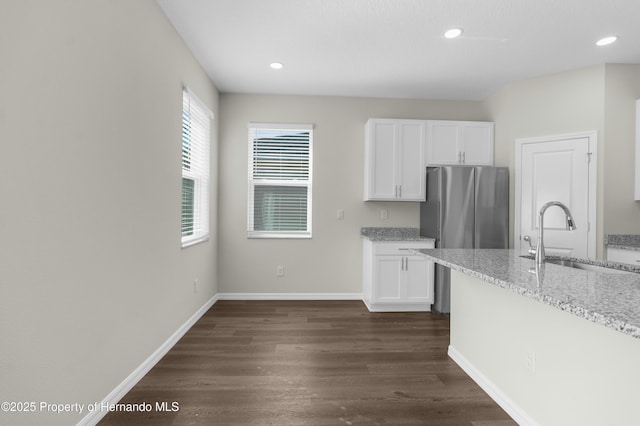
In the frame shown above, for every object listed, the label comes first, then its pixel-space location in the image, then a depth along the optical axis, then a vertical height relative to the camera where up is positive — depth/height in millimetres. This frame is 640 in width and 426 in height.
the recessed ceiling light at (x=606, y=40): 2914 +1571
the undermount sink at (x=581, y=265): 1942 -330
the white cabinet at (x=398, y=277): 3916 -795
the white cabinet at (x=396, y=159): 4121 +656
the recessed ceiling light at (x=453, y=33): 2775 +1549
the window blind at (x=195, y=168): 3193 +438
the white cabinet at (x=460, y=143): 4199 +901
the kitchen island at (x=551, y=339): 1208 -645
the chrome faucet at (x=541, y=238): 1733 -140
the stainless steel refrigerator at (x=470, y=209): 3826 +33
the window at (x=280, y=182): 4391 +379
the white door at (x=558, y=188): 3467 +278
